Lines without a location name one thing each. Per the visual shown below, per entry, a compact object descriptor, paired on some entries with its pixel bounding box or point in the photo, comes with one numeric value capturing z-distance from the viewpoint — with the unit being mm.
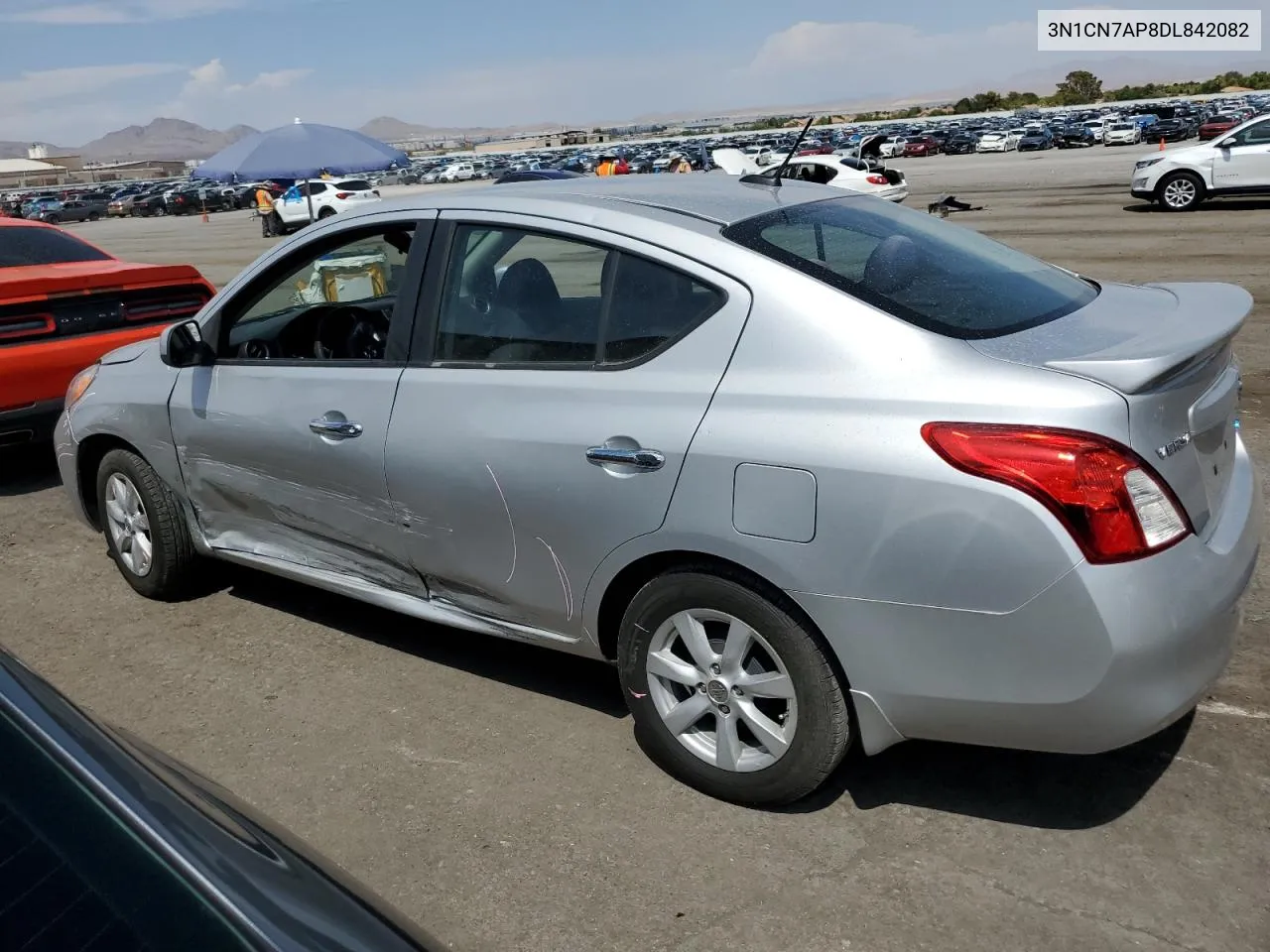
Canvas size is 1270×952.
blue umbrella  14180
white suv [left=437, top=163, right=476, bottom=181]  70956
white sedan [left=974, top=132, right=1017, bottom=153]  68438
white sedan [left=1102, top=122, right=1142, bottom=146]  62844
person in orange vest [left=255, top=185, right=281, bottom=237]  32216
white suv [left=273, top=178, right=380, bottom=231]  36344
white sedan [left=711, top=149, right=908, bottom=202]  24312
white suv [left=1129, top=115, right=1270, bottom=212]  19266
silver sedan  2666
